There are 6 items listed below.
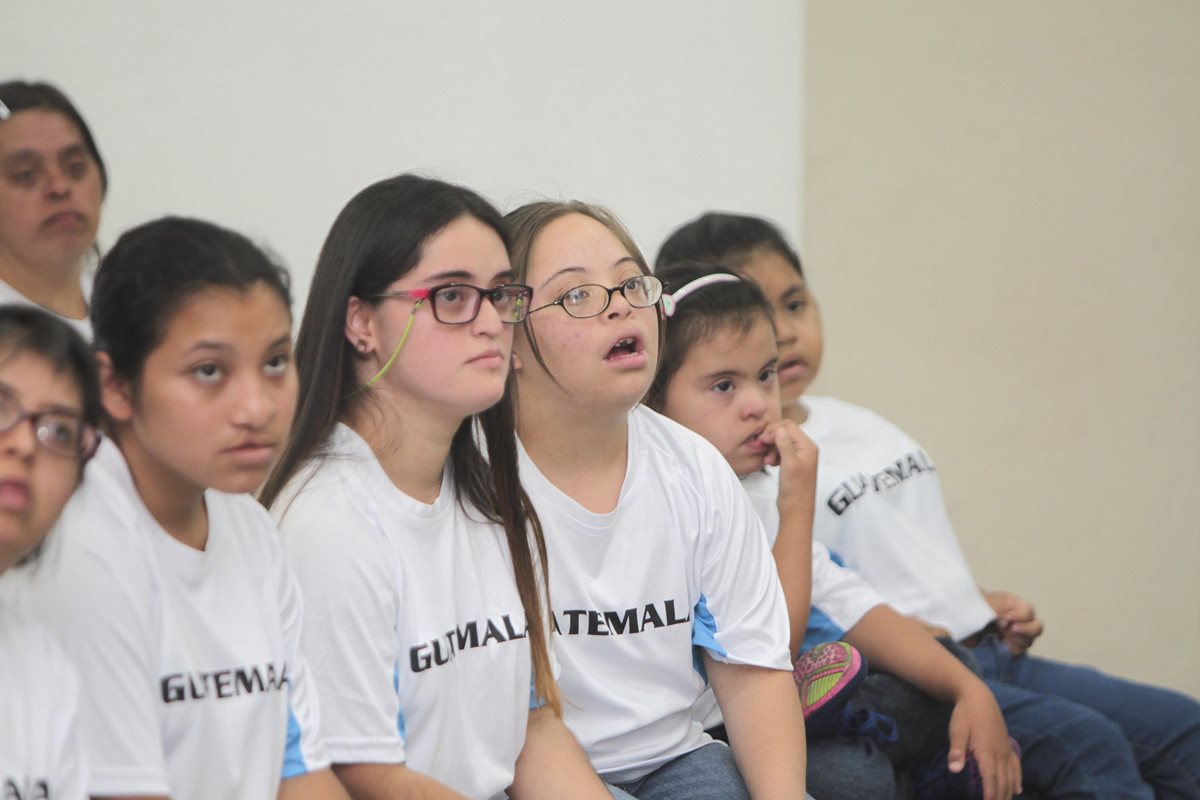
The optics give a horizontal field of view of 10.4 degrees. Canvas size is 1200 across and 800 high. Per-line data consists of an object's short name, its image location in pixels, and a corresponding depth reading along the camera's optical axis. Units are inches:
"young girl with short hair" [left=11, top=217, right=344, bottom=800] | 213.1
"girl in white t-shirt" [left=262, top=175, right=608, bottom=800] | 220.4
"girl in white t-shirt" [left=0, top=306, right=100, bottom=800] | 210.4
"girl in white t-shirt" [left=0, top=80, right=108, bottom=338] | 237.4
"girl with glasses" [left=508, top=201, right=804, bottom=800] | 228.3
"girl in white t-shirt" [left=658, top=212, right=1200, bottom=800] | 239.1
